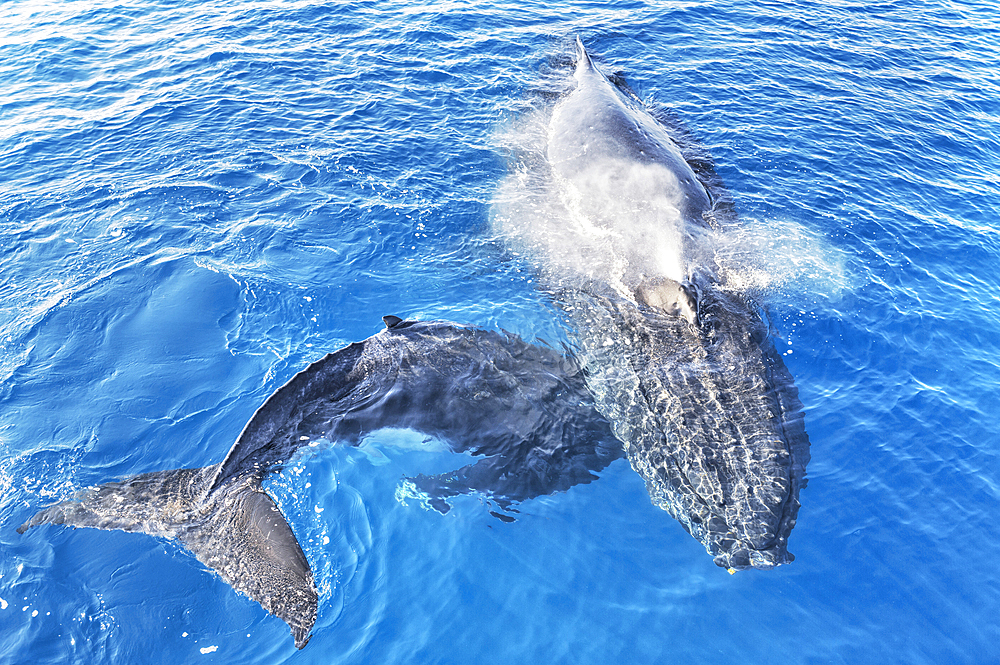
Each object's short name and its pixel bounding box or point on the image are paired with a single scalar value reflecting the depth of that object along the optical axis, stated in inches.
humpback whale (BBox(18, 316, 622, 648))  305.1
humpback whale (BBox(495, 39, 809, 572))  353.1
